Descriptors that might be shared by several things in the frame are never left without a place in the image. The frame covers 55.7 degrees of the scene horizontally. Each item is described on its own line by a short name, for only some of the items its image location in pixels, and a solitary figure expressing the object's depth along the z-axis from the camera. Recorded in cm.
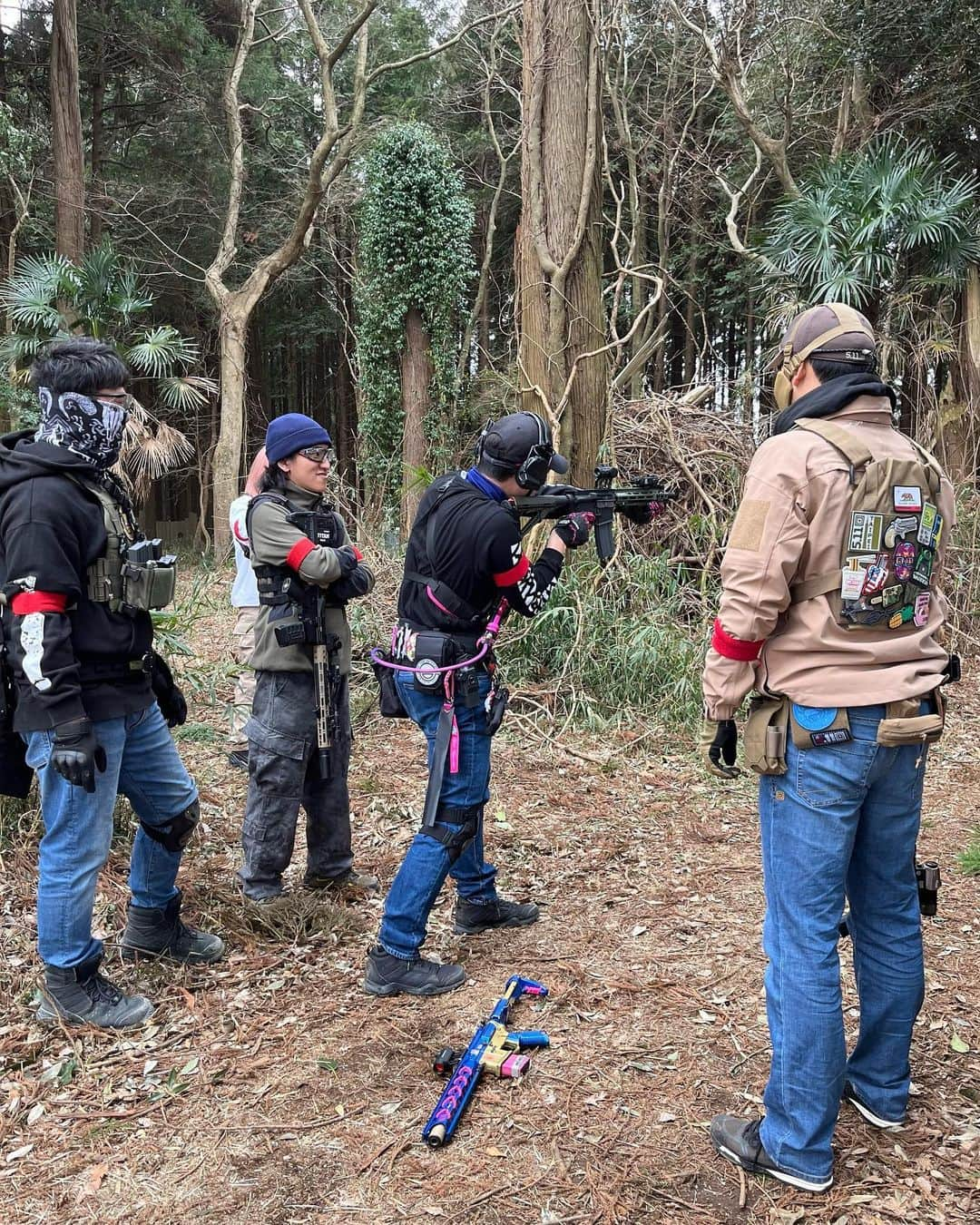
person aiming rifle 329
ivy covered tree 1385
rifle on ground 255
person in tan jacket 215
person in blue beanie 371
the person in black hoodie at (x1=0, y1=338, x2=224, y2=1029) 279
